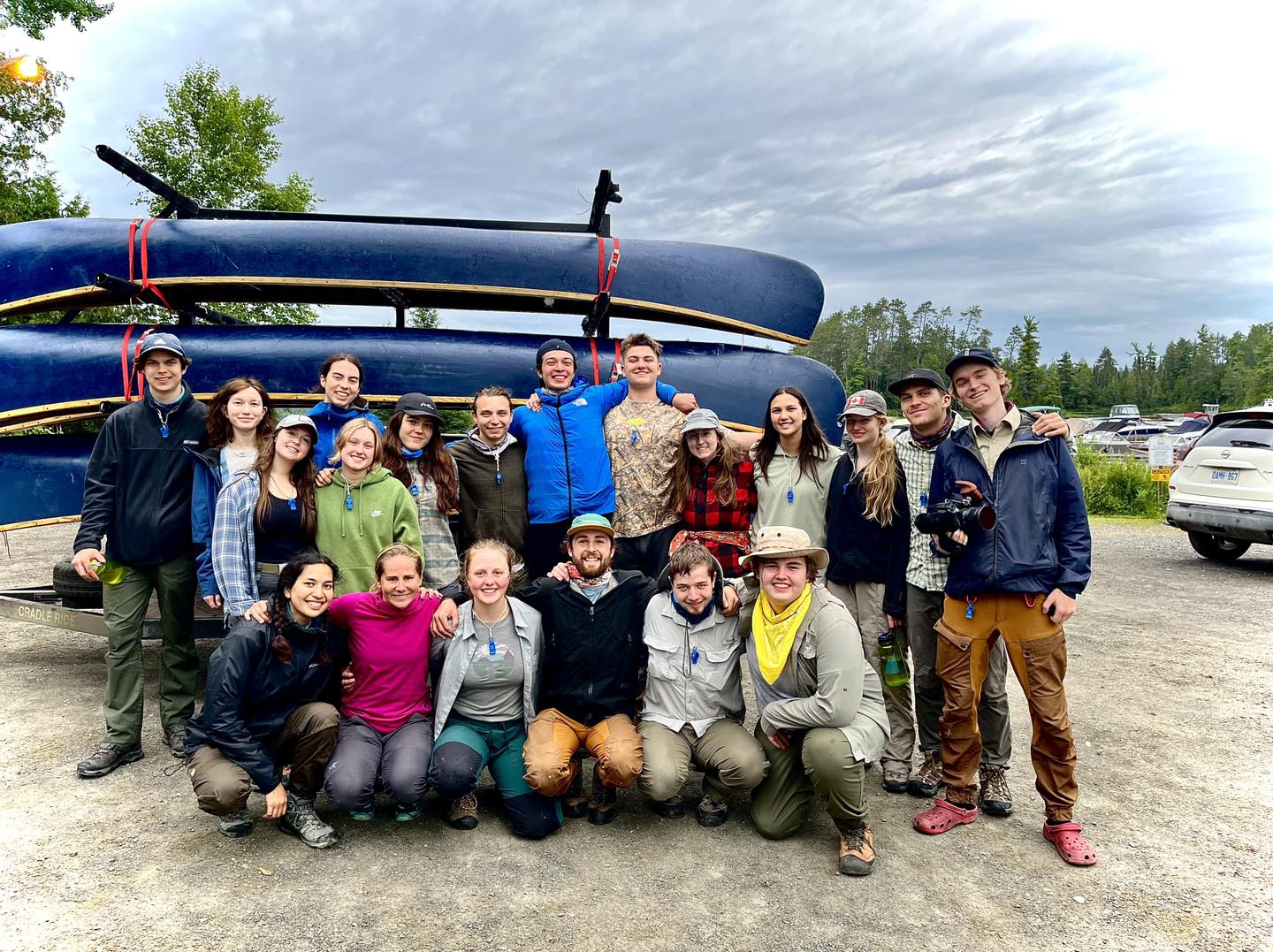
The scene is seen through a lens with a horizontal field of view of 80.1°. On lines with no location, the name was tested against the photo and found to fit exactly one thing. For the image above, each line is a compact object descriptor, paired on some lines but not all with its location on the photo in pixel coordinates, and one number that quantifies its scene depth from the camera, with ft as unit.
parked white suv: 26.76
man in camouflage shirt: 13.03
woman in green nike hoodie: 11.62
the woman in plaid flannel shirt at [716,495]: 12.59
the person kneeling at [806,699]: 9.48
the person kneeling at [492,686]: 10.14
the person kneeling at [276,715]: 9.37
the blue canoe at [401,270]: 16.81
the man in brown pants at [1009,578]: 9.87
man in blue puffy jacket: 12.96
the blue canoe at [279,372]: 16.03
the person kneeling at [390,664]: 10.28
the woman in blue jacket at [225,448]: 12.07
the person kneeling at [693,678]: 10.40
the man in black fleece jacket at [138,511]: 12.15
